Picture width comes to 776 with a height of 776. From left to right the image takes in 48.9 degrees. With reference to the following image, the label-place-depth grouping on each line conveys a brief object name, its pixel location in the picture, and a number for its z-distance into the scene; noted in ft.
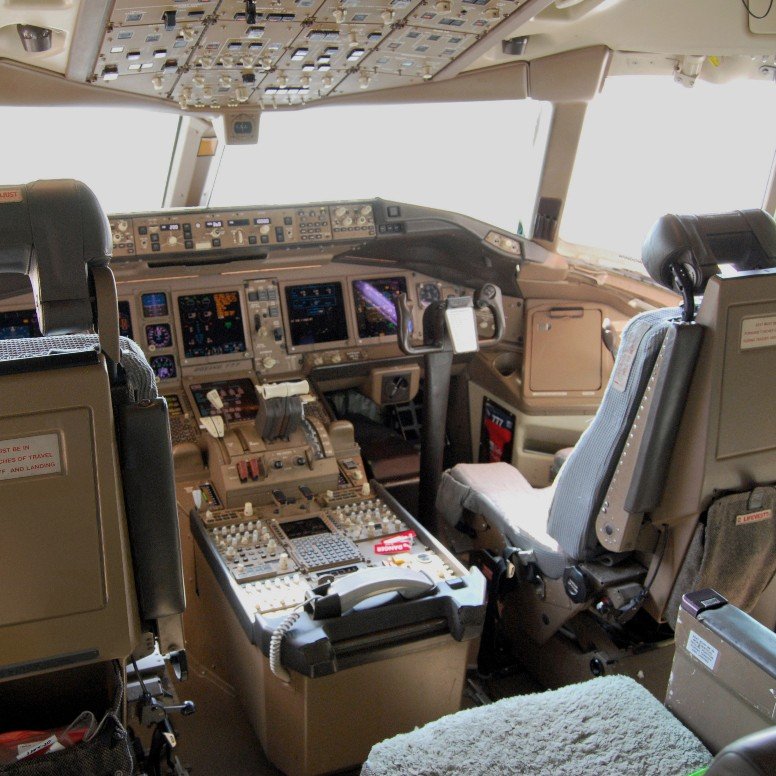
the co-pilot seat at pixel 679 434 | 6.55
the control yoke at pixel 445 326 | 10.00
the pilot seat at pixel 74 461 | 4.85
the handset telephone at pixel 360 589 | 7.22
